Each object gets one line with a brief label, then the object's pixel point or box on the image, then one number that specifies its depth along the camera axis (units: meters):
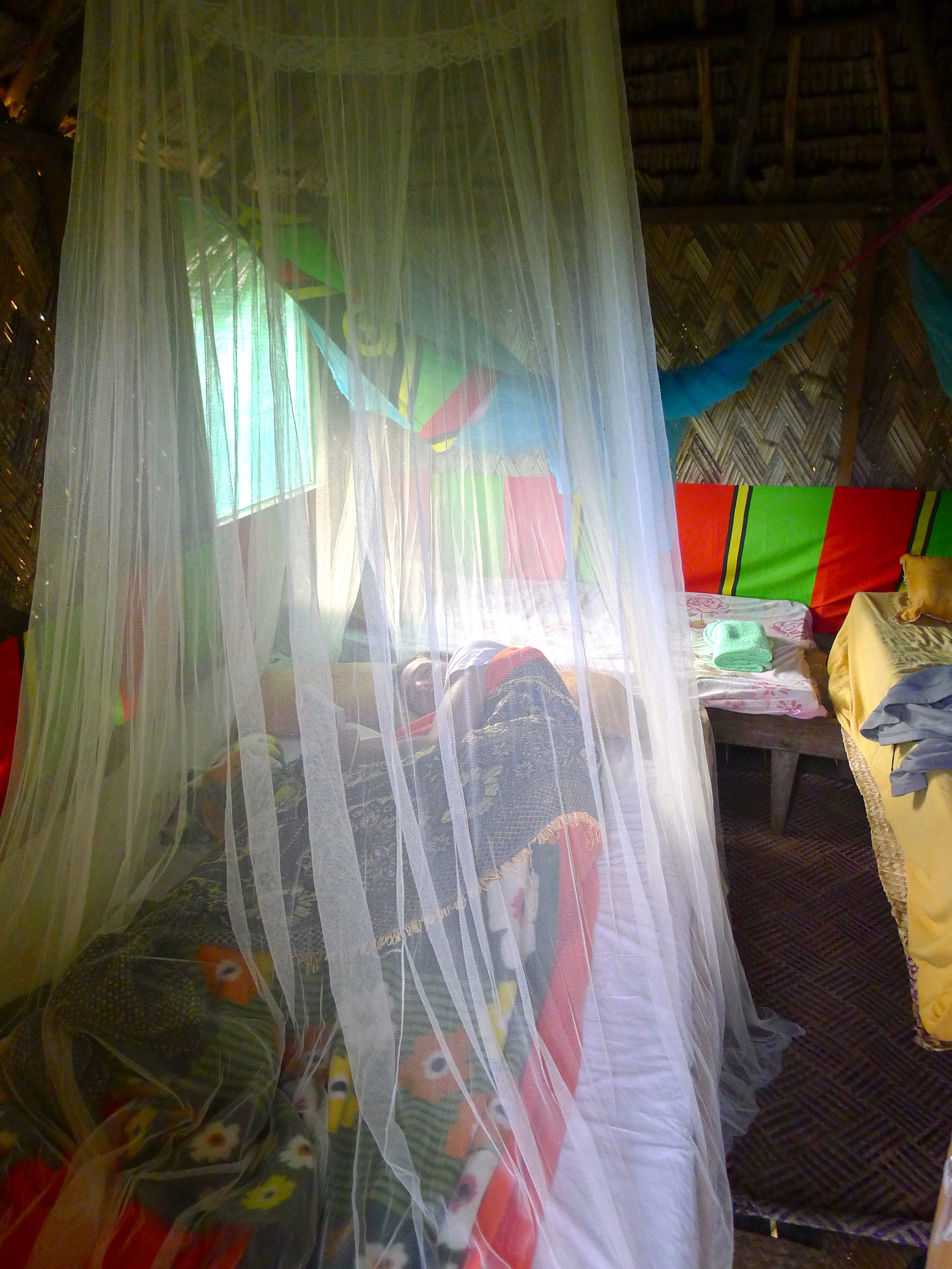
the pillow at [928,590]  2.96
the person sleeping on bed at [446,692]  1.37
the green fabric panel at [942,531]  3.18
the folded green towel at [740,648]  2.81
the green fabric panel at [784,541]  3.36
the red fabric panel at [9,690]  2.18
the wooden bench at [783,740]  2.64
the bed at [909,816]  1.76
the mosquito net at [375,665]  1.18
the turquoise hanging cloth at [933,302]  2.58
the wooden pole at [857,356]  2.94
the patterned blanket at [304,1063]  1.06
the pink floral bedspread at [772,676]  2.65
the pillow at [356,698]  1.41
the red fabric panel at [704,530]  3.47
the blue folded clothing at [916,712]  2.09
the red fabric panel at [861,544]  3.25
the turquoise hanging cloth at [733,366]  2.77
